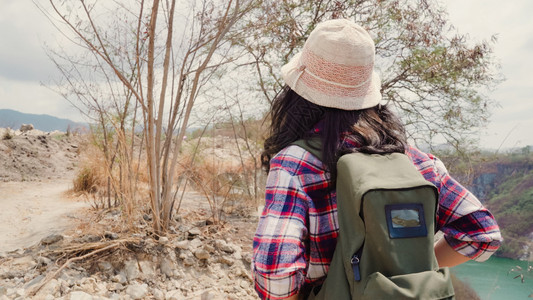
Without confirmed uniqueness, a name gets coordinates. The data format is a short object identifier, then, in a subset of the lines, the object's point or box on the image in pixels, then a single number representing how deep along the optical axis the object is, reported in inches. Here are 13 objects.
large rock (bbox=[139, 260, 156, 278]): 129.9
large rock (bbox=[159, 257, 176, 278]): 133.1
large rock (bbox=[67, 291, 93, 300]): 108.1
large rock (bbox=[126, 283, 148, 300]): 119.5
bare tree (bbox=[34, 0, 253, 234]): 121.7
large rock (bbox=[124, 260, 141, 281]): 127.0
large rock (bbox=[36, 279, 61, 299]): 110.8
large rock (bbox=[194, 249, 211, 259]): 142.6
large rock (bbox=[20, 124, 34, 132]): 588.2
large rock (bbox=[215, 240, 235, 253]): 153.8
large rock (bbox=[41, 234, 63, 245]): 141.3
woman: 37.5
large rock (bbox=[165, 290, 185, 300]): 122.3
